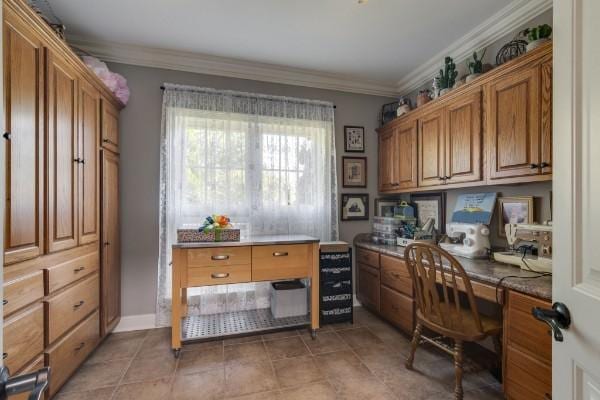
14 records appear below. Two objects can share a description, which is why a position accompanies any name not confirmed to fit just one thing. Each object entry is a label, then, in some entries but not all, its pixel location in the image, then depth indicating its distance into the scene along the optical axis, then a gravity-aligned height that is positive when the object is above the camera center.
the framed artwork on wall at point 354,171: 3.28 +0.33
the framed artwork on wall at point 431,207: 2.73 -0.08
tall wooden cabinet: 1.33 -0.02
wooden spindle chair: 1.69 -0.75
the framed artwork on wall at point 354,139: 3.29 +0.70
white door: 0.72 +0.01
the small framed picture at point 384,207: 3.36 -0.09
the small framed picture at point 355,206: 3.28 -0.08
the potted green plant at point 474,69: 2.15 +1.00
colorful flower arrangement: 2.41 -0.21
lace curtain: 2.68 +0.29
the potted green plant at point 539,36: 1.69 +0.99
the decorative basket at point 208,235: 2.33 -0.30
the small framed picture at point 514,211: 2.00 -0.09
